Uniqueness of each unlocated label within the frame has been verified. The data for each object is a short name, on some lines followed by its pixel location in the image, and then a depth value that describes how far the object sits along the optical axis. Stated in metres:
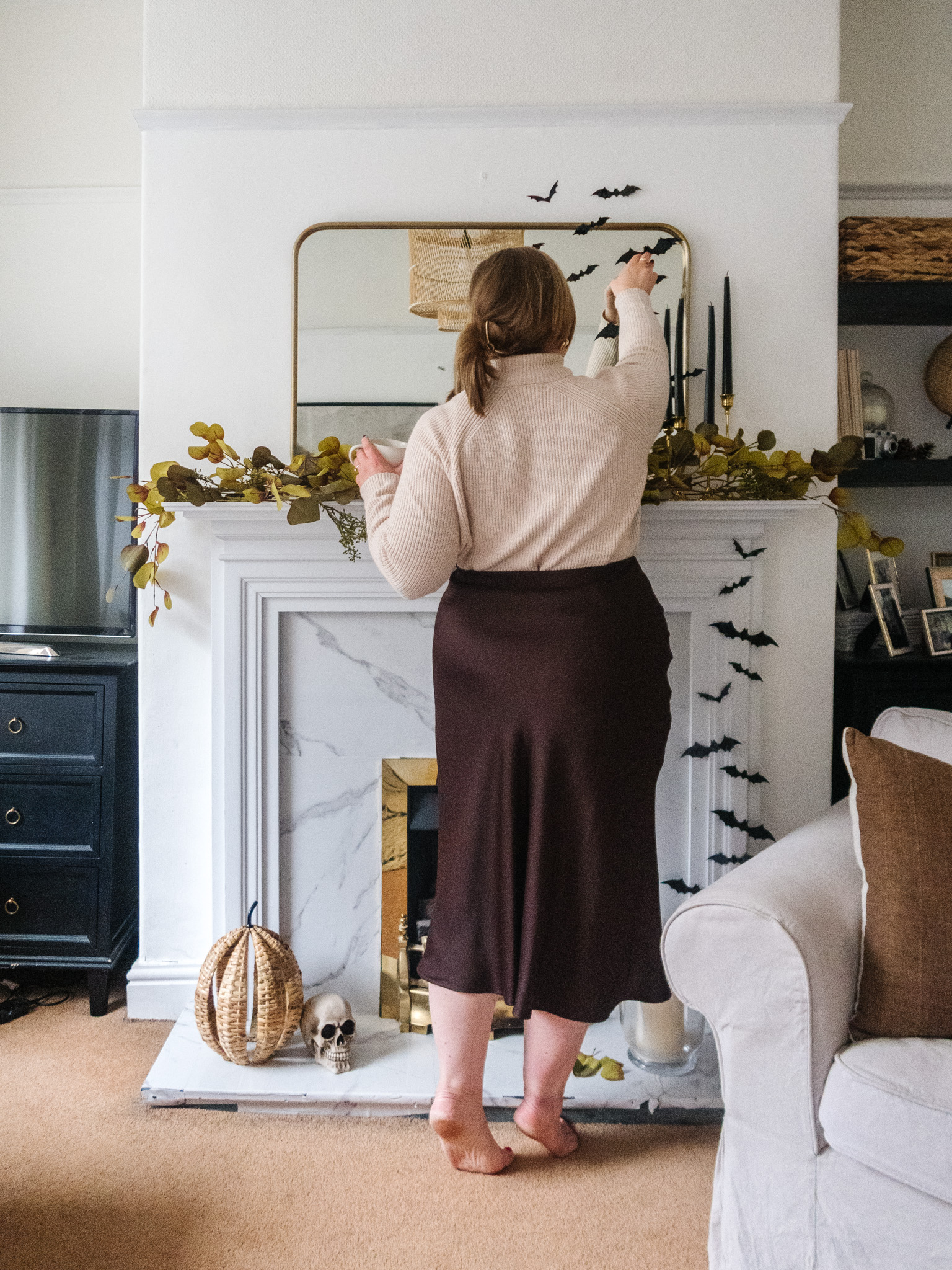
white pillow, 1.60
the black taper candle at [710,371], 2.04
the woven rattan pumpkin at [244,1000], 1.84
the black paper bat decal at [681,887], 2.08
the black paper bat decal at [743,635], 2.03
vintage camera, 2.28
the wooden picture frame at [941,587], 2.34
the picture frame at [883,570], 2.33
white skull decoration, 1.87
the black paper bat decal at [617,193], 2.04
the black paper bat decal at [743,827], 2.05
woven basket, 2.10
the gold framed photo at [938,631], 2.27
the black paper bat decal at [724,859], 2.05
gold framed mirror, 2.04
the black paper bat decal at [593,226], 2.03
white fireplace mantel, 2.02
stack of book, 2.25
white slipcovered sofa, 1.16
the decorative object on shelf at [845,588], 2.39
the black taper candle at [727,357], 2.02
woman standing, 1.37
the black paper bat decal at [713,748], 2.03
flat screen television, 2.28
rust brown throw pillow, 1.26
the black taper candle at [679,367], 2.06
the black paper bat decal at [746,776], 2.04
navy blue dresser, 2.14
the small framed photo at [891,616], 2.25
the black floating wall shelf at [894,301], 2.12
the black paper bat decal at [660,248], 2.04
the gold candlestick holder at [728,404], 2.02
